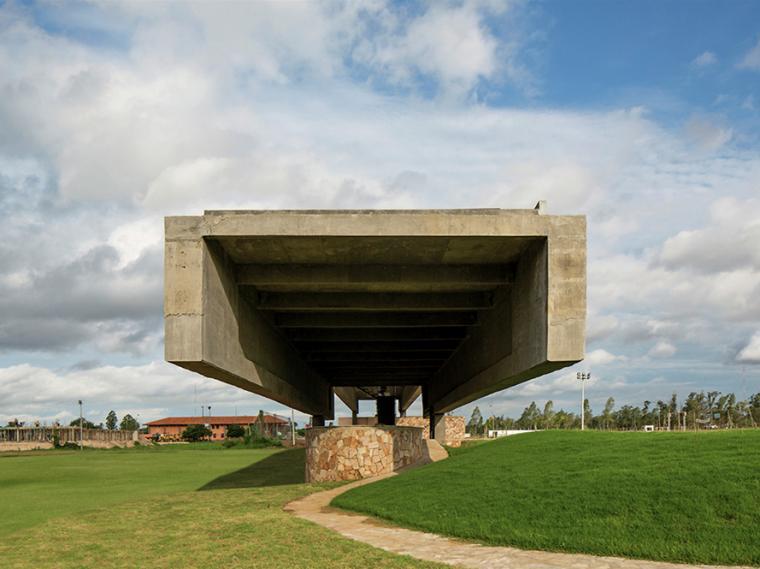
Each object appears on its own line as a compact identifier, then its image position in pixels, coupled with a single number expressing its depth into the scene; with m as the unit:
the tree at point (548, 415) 134.38
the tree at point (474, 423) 169.36
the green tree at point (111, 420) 191.25
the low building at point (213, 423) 150.88
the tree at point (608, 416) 119.62
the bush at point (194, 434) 118.12
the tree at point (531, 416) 147.25
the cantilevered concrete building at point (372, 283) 16.73
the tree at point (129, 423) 170.85
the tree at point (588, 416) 126.00
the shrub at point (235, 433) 113.94
